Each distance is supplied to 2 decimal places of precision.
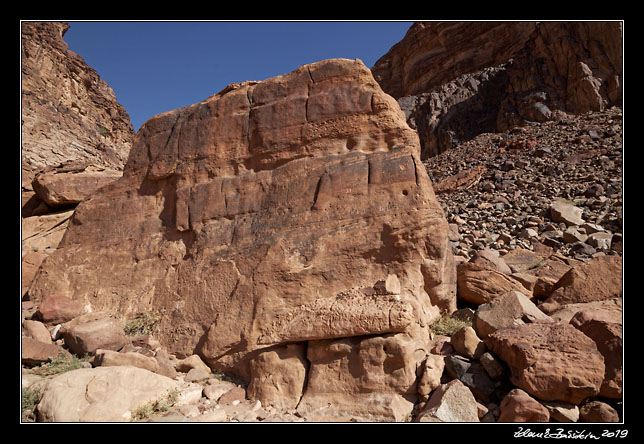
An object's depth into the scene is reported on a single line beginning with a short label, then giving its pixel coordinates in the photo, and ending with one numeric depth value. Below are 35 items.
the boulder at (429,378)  4.43
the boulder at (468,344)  4.75
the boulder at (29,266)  8.32
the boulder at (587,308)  5.40
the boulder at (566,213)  12.25
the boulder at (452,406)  3.89
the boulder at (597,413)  3.78
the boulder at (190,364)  5.81
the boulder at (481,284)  6.53
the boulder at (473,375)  4.31
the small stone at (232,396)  5.09
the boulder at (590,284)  6.12
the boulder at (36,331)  6.07
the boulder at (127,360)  5.36
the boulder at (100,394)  4.36
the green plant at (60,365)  5.41
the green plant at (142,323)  6.54
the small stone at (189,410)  4.66
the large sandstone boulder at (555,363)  3.93
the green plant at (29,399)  4.69
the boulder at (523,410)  3.74
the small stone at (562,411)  3.82
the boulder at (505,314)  5.13
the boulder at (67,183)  11.94
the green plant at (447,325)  5.59
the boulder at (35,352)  5.52
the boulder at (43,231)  10.55
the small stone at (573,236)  10.80
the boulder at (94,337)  5.93
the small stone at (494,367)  4.41
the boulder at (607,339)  3.97
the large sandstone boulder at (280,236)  5.07
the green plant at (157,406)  4.53
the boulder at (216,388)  5.17
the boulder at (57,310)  6.81
